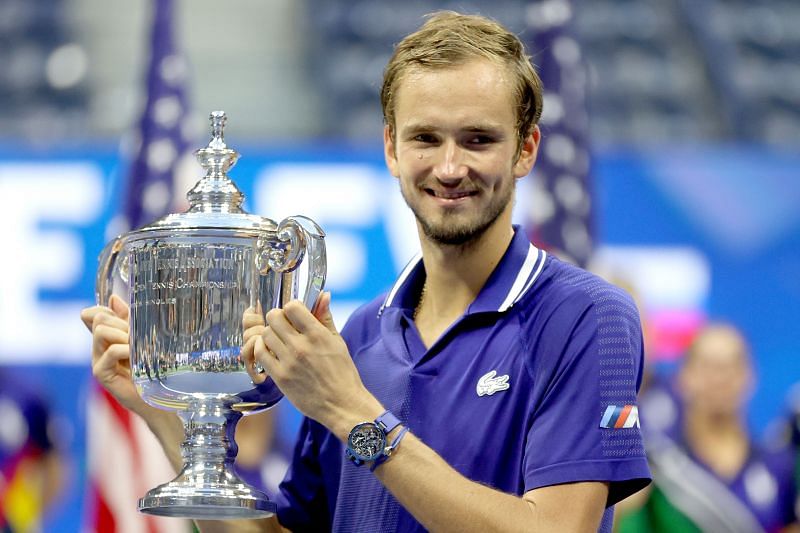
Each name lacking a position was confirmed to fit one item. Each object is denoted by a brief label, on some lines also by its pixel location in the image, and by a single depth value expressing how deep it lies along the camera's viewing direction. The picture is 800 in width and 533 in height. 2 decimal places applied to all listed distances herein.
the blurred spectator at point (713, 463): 9.61
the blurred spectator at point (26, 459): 10.28
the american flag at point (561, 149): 9.55
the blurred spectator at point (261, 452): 9.37
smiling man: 3.30
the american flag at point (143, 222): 8.78
